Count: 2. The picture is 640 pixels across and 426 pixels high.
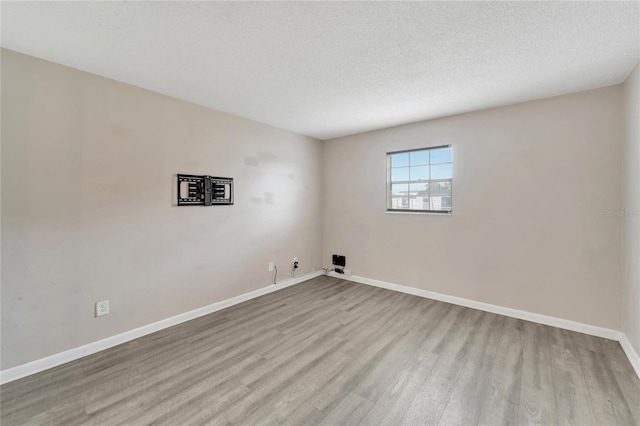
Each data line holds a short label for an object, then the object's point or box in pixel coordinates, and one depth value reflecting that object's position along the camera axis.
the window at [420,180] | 3.55
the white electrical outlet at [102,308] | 2.35
